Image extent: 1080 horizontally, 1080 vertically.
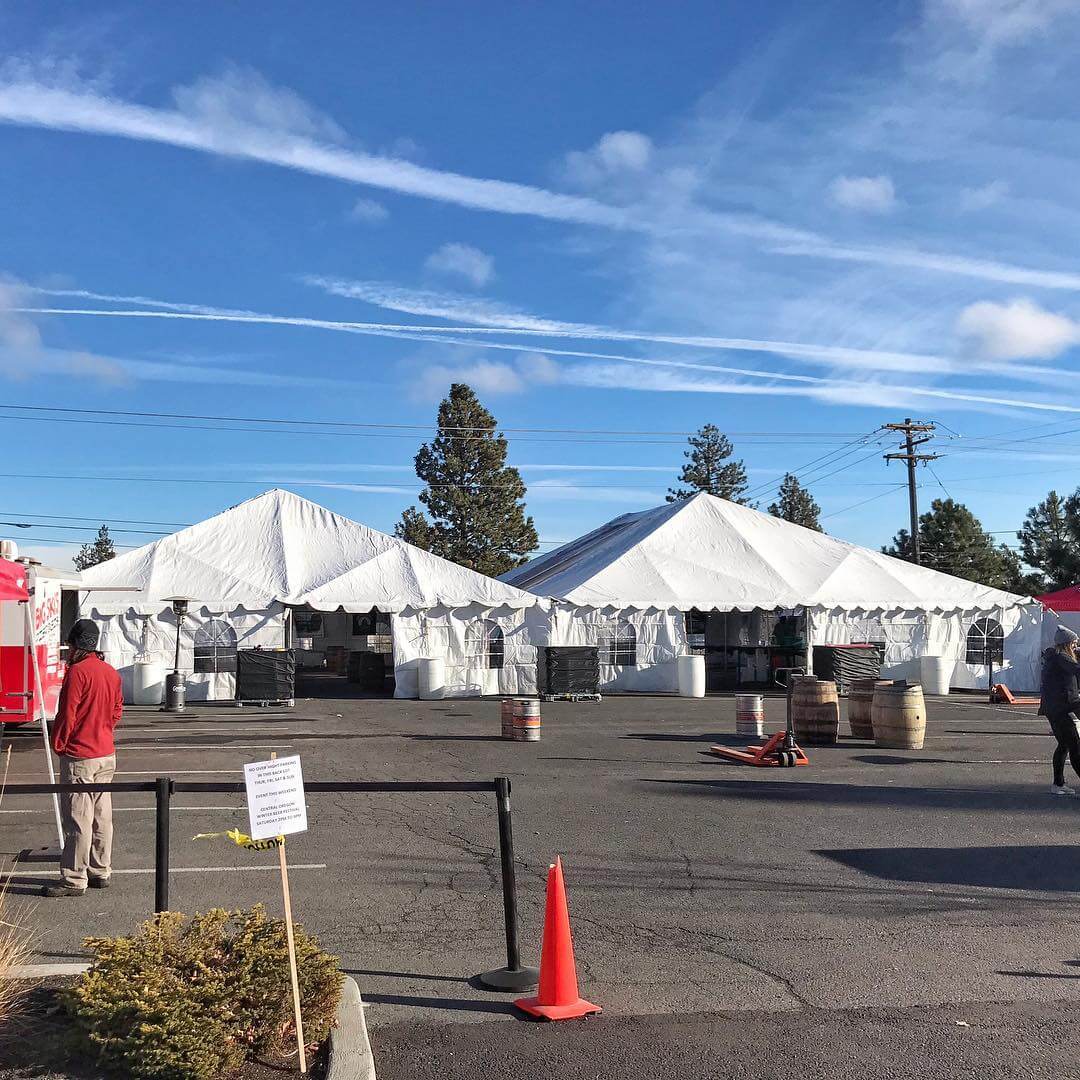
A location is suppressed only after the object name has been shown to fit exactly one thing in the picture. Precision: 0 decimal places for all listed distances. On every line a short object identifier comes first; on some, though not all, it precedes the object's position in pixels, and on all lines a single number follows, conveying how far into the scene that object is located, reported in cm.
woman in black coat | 1236
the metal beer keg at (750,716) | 1734
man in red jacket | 782
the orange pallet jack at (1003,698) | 2688
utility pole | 4400
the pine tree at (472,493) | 6444
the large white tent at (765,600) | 3017
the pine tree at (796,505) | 9588
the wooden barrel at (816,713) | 1723
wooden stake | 480
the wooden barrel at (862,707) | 1781
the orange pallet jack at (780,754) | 1475
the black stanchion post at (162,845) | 606
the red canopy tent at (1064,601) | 3497
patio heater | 2444
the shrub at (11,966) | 508
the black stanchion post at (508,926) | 593
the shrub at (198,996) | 454
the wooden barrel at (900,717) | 1659
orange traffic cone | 554
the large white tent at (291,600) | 2709
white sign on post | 521
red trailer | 1540
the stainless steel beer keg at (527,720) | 1777
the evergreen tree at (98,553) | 9412
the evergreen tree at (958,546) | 6078
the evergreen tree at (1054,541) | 5231
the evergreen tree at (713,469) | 8444
